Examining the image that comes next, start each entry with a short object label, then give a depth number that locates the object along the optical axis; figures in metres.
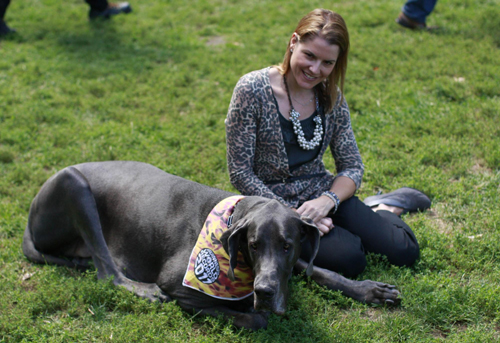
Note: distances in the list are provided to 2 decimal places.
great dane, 3.01
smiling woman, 3.62
